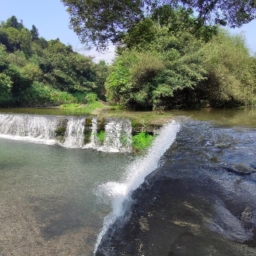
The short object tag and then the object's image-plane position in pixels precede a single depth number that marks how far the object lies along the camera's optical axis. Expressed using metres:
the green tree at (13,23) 45.31
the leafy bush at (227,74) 17.06
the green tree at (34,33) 47.40
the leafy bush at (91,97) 24.58
